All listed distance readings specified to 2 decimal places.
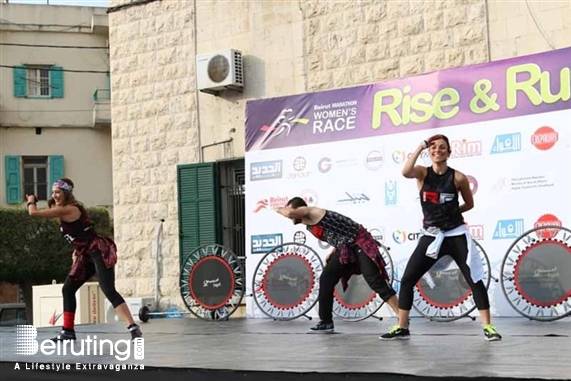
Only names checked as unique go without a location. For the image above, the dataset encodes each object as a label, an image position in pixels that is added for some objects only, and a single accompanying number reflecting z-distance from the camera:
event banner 11.47
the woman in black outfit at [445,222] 8.87
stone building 13.23
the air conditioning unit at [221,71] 15.33
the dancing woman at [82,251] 10.14
